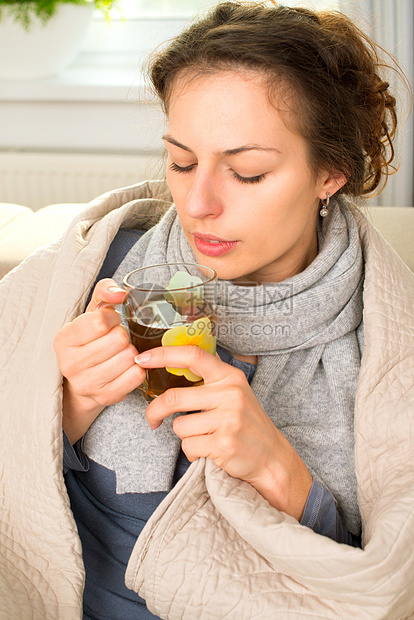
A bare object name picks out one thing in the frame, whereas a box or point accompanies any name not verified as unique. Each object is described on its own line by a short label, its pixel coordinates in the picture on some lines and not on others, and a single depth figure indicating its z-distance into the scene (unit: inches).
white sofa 66.9
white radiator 107.4
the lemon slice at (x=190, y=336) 32.8
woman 35.0
